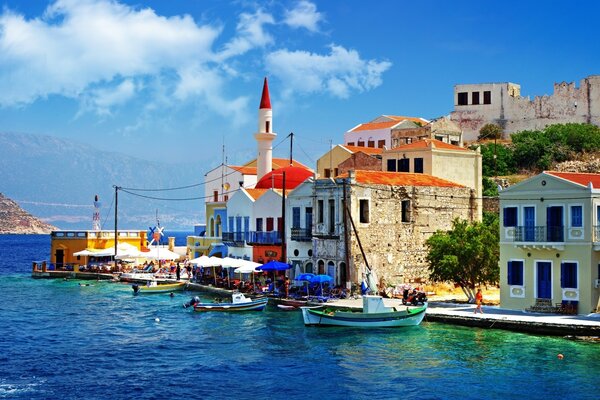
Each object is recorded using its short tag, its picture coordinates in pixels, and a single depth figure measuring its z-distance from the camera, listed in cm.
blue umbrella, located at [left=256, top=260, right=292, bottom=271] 4569
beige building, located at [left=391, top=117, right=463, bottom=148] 6450
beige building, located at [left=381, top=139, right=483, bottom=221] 5262
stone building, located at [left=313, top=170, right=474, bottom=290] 4509
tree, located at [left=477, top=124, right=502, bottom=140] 8081
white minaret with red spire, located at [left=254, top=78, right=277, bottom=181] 6316
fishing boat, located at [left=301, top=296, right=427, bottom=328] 3556
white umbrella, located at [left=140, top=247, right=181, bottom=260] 6350
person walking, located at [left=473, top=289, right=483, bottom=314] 3572
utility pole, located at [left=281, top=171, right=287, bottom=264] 4895
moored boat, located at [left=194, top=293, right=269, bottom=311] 4191
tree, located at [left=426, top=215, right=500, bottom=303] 3903
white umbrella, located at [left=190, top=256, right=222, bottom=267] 5078
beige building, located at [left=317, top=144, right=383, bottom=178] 5969
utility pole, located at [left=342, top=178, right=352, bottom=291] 4434
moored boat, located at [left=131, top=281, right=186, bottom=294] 5353
